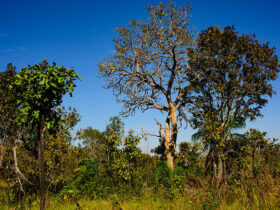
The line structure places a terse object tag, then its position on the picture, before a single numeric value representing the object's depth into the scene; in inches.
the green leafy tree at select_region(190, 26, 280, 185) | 494.9
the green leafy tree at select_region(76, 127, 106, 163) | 1410.6
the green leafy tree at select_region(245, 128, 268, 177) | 377.7
